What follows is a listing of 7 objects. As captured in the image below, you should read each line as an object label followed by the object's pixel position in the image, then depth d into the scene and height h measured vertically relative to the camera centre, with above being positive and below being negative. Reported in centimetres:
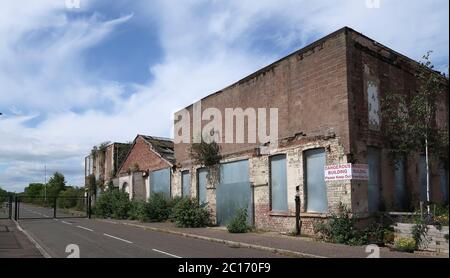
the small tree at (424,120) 1579 +223
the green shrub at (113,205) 3691 -119
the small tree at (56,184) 8506 +109
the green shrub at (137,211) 3115 -150
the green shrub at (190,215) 2581 -139
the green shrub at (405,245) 1456 -174
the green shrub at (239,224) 2205 -164
